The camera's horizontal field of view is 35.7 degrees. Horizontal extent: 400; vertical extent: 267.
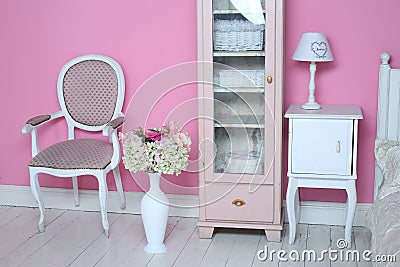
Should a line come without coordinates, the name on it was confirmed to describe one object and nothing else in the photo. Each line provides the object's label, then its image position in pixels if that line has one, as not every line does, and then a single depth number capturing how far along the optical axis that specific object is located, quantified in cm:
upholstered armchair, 349
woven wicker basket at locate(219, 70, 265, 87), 330
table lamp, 324
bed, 234
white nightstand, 318
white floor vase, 324
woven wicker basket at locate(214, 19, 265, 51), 326
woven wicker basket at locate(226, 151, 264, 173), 338
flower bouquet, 312
